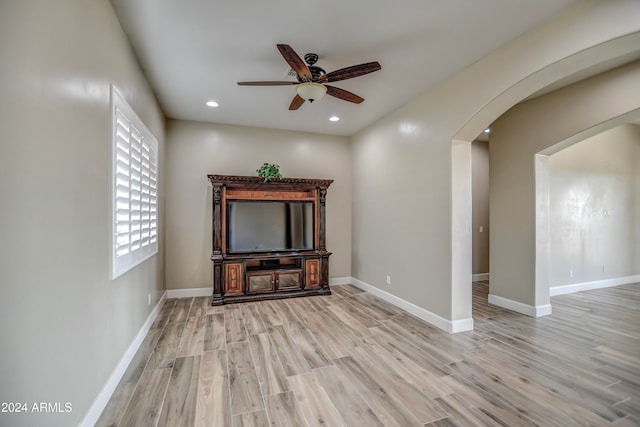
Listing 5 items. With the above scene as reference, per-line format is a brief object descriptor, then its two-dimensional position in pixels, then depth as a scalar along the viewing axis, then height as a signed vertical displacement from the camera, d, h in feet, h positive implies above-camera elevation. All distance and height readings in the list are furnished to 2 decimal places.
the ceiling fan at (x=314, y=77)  7.79 +4.22
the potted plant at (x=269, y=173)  15.17 +2.35
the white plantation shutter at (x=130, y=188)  7.25 +0.88
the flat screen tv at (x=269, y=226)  15.26 -0.56
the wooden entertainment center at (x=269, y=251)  14.52 -1.94
